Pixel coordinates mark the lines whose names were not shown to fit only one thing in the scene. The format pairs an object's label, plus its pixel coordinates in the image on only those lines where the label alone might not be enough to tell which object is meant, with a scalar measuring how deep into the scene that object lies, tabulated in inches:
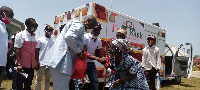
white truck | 217.5
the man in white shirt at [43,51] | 182.1
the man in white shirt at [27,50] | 144.2
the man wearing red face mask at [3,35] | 110.2
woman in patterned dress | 110.0
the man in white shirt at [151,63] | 217.6
